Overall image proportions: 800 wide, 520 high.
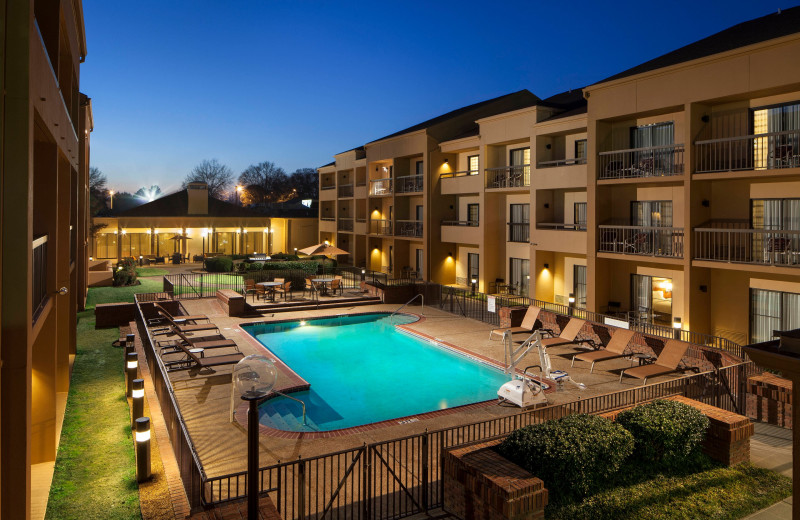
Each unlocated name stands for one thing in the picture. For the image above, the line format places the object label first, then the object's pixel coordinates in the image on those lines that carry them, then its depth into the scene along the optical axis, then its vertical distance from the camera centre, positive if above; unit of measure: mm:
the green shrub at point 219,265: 37344 -1046
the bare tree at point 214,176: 108812 +14831
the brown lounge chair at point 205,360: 14672 -3027
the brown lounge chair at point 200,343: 16188 -2895
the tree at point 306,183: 108256 +13379
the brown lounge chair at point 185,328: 17900 -2698
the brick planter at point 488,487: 6781 -3048
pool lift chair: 12055 -3119
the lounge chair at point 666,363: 13989 -2983
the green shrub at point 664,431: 8586 -2856
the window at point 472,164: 31564 +4991
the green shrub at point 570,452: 7527 -2839
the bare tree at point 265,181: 106375 +13868
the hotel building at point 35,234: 6195 +231
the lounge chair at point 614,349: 16016 -2966
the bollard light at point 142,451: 8414 -3094
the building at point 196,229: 45844 +1790
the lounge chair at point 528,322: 19797 -2611
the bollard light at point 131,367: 12734 -2736
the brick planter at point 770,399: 11086 -3066
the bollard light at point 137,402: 10453 -2905
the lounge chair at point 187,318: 19625 -2582
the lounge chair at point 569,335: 17688 -2780
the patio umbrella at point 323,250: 30733 -15
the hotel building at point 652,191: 16438 +2308
